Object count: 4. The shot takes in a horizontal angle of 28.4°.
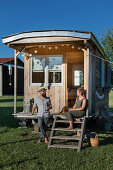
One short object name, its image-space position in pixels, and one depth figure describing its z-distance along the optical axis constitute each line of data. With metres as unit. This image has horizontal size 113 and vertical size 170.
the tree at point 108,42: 23.20
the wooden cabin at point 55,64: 6.75
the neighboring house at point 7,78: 26.65
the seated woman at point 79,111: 6.00
